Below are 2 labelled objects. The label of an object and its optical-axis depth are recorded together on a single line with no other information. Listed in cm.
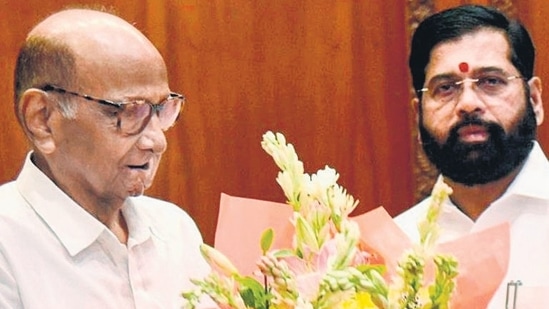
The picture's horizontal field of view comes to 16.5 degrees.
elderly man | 221
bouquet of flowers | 190
